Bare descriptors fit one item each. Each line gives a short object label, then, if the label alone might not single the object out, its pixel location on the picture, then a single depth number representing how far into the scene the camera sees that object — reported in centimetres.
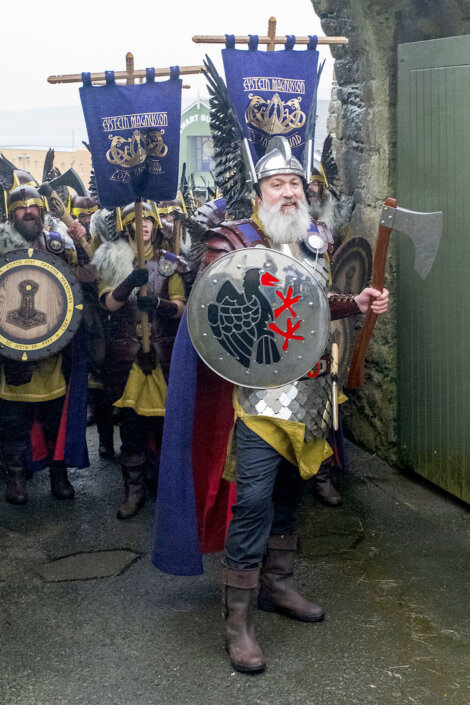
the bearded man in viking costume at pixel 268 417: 308
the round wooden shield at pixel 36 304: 454
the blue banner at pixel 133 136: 414
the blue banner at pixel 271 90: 365
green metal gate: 427
